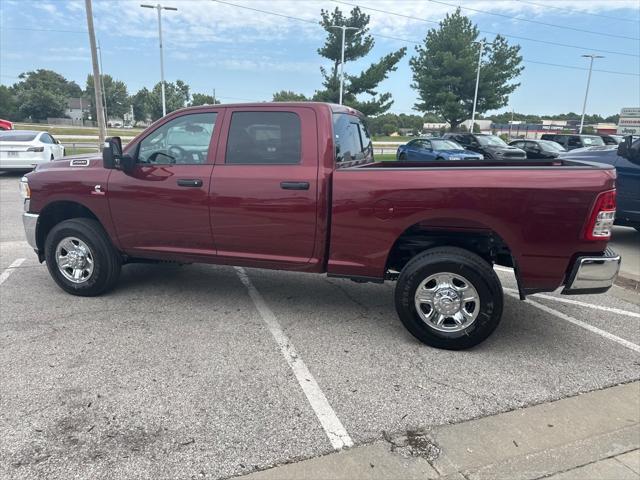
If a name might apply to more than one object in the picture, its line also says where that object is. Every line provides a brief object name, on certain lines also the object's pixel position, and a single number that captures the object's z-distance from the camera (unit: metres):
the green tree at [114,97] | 96.98
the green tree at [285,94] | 55.91
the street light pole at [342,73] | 30.61
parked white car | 13.23
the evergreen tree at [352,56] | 33.97
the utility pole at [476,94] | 34.23
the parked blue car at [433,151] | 16.78
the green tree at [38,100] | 75.12
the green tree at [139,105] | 93.67
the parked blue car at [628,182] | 6.93
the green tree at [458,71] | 36.56
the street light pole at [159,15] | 24.83
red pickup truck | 3.45
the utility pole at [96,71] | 16.61
